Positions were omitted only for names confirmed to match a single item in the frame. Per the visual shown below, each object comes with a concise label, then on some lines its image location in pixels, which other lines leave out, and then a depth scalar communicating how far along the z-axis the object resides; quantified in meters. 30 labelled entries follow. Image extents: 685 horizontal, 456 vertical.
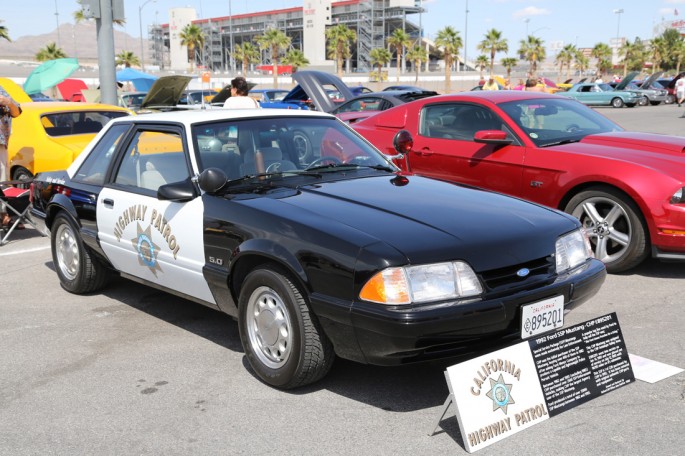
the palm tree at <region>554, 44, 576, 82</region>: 87.34
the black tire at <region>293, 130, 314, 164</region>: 4.82
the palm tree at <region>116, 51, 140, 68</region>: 69.19
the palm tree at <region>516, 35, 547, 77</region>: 75.44
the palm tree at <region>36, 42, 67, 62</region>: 61.91
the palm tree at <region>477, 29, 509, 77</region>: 73.69
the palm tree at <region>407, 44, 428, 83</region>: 88.29
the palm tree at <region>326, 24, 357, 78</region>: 83.75
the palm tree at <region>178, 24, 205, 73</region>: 87.10
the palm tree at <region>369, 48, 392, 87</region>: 83.62
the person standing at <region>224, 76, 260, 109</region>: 8.75
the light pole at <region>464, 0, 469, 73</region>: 78.19
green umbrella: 14.54
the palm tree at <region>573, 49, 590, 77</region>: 93.62
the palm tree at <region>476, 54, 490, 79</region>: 77.44
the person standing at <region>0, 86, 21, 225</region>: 8.98
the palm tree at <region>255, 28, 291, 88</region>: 83.44
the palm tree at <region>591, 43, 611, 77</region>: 87.90
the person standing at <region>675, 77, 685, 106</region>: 32.81
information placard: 3.43
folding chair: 7.98
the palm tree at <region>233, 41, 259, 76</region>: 94.00
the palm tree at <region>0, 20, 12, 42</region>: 43.50
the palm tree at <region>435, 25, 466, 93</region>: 74.00
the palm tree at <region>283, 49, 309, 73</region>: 81.56
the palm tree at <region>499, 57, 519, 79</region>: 75.03
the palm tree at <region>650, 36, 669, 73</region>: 86.62
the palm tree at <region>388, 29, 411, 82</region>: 89.12
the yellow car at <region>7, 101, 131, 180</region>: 9.42
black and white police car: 3.39
